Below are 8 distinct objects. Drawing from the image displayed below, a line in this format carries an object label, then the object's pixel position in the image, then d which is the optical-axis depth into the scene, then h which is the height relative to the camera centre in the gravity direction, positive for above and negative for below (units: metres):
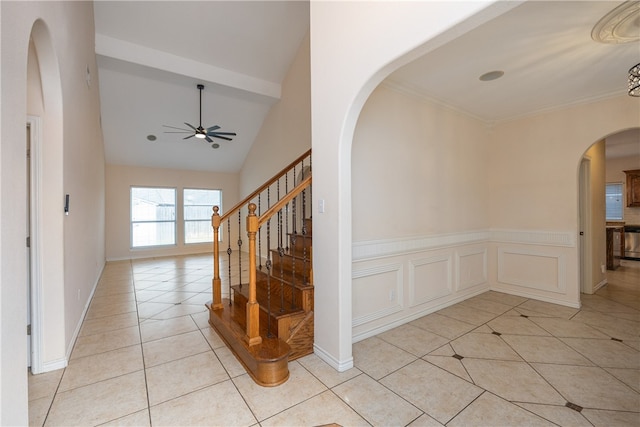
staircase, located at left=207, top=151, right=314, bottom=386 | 2.10 -0.94
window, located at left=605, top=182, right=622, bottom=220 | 7.35 +0.25
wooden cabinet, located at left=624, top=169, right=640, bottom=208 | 6.94 +0.56
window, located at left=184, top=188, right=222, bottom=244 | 8.44 +0.08
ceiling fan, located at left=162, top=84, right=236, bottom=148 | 5.39 +1.64
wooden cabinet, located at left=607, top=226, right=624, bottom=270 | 5.70 -0.80
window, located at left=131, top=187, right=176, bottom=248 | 7.74 +0.00
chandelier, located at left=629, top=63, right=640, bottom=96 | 2.21 +1.06
